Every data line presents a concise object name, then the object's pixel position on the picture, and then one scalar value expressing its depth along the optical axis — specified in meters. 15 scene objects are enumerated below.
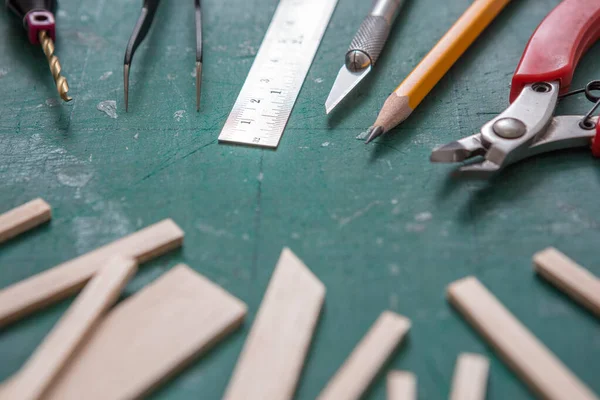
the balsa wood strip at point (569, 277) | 0.31
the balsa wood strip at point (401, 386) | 0.30
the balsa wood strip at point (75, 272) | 0.31
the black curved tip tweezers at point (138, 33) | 0.36
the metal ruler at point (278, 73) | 0.35
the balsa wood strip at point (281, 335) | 0.30
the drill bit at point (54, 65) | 0.35
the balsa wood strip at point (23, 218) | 0.32
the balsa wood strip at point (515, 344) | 0.29
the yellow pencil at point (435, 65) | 0.34
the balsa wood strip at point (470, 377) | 0.30
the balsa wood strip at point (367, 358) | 0.30
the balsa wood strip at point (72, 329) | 0.30
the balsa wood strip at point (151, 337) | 0.30
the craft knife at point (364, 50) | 0.35
